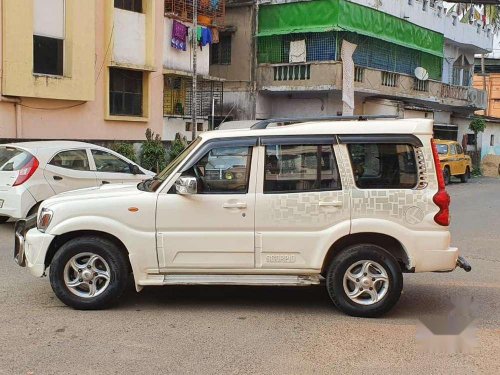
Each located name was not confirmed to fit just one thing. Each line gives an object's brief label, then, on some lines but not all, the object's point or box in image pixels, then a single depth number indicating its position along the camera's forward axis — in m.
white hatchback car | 10.27
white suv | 5.68
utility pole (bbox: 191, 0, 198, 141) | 20.91
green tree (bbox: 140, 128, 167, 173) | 20.05
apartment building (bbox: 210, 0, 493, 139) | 24.36
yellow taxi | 25.80
